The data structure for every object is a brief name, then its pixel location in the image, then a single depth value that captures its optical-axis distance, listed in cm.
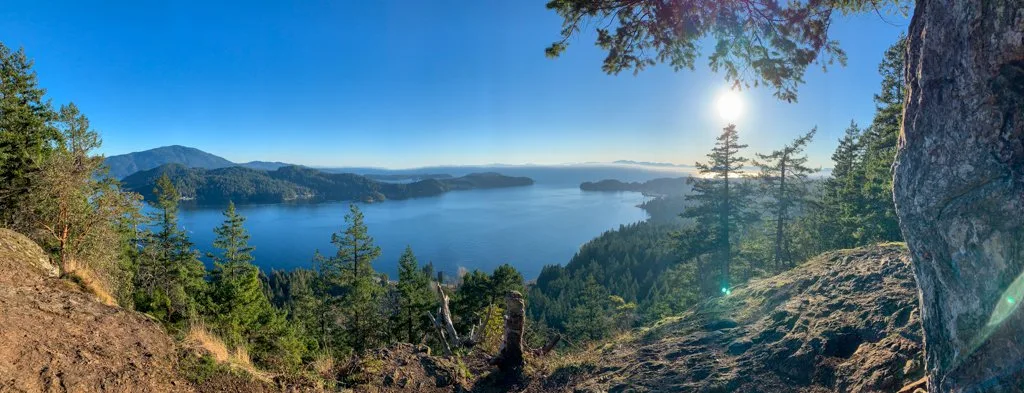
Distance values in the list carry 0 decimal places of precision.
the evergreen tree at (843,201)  2039
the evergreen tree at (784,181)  2128
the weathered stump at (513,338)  763
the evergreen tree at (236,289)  1761
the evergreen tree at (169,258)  2378
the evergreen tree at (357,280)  2459
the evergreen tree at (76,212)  872
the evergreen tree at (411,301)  2602
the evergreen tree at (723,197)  2011
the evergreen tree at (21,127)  1244
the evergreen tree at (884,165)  1647
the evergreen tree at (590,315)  3381
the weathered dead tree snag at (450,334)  912
